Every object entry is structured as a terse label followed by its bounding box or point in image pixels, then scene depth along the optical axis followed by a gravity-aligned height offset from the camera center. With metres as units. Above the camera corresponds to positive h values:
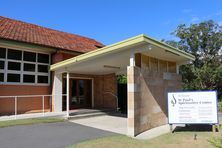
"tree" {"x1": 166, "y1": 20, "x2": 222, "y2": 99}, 19.89 +3.41
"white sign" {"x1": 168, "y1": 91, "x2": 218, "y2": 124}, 8.49 -0.81
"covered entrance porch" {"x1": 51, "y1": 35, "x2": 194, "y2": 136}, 8.28 +0.94
